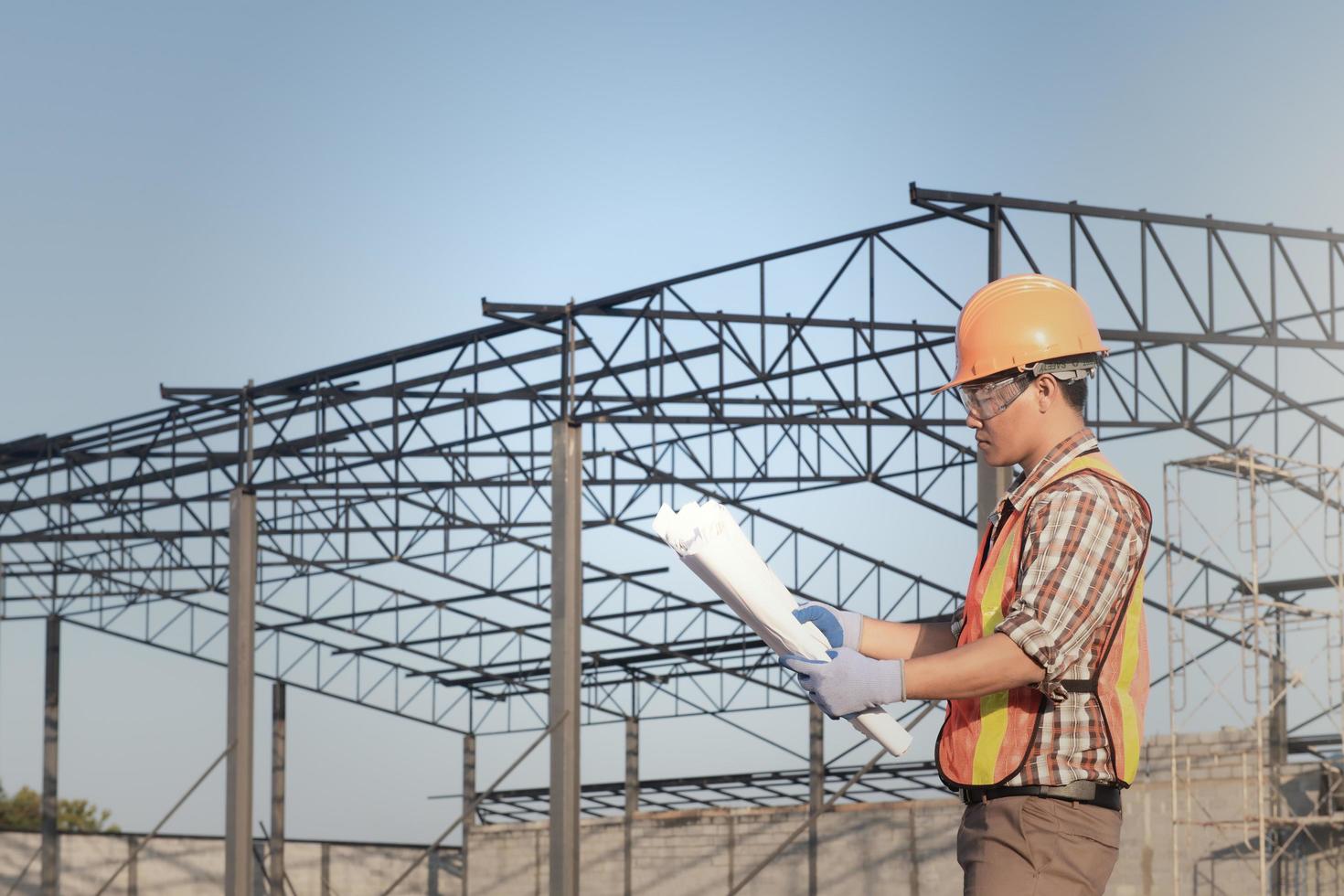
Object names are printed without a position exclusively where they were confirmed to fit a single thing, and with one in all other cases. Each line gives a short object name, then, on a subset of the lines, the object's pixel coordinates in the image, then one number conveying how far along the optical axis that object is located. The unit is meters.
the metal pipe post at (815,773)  34.34
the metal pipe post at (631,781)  38.47
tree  67.50
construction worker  4.02
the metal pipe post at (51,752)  34.88
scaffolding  26.31
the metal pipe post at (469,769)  42.69
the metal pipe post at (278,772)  39.16
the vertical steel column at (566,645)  16.41
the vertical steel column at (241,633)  22.14
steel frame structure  20.19
